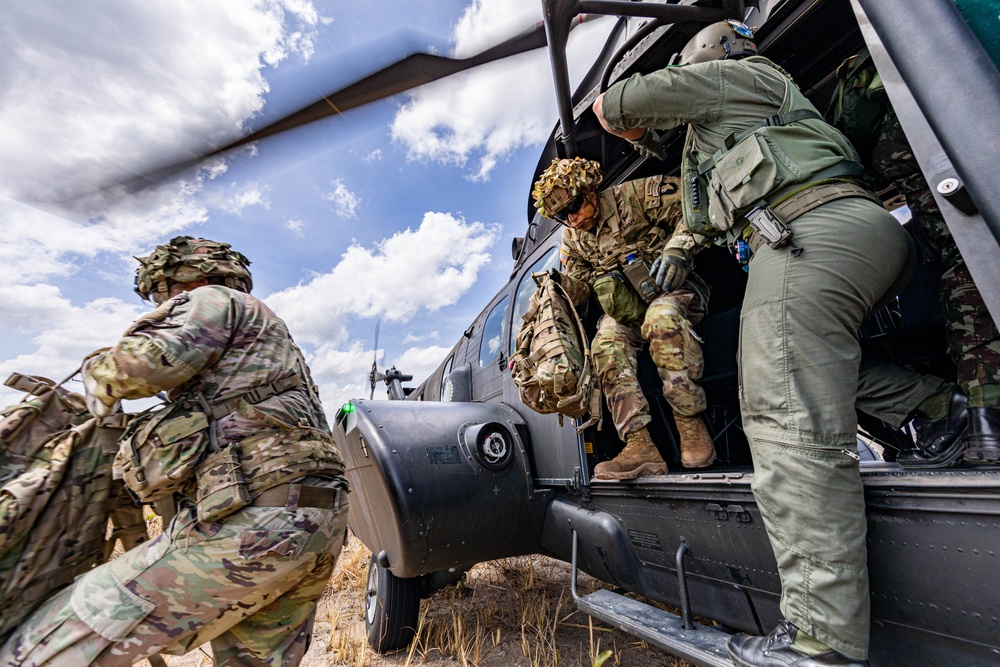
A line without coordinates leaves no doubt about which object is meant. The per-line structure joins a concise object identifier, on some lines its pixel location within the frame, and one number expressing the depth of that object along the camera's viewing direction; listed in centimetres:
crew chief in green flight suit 124
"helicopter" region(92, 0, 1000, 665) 101
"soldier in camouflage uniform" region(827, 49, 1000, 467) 139
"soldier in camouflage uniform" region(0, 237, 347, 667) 148
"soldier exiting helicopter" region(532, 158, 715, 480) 212
